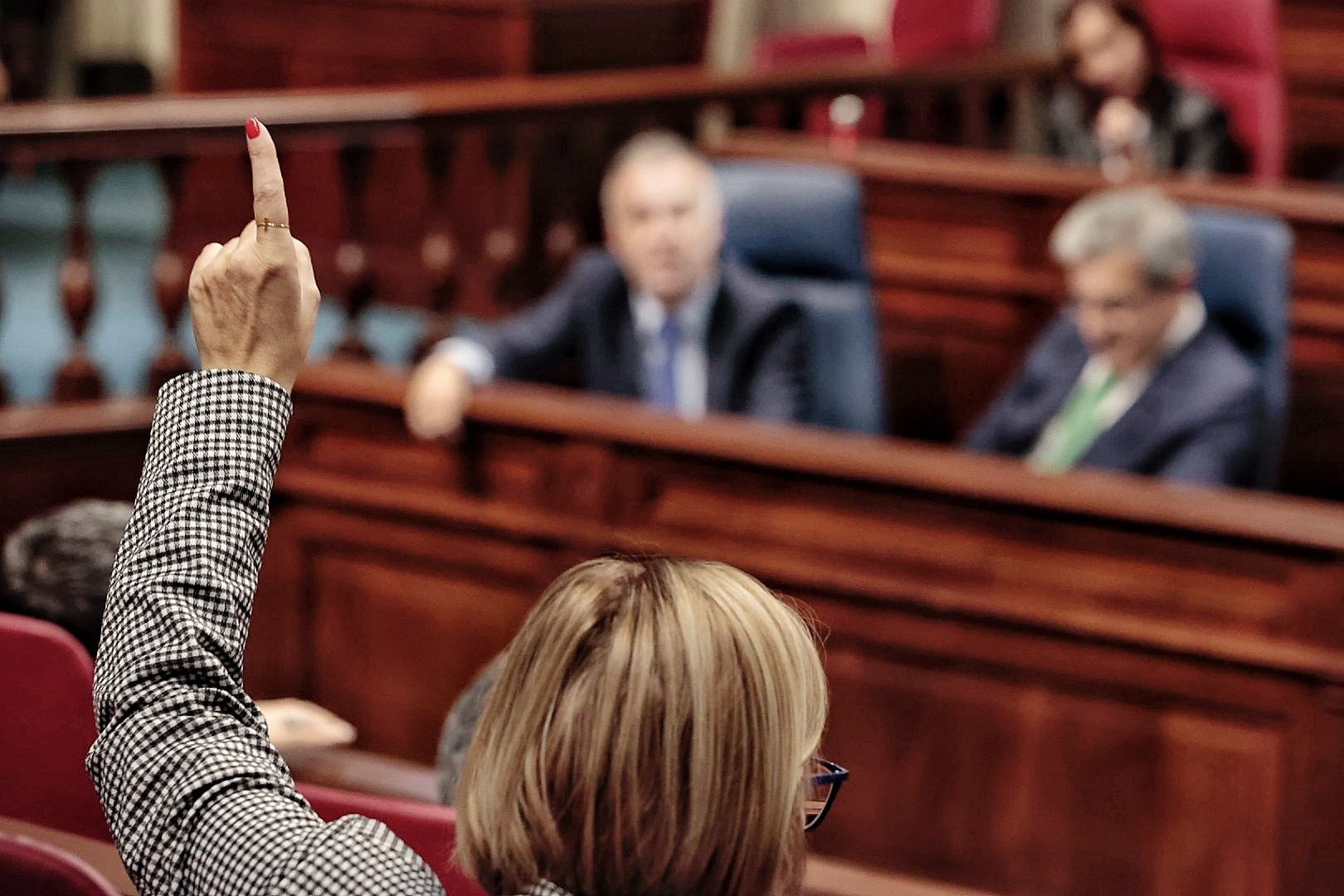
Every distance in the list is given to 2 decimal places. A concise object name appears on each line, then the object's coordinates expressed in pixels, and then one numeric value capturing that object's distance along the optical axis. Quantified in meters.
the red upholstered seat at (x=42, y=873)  2.08
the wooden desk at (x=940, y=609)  4.33
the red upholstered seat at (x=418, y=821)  2.56
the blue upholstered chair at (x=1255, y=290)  5.93
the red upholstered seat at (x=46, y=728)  2.81
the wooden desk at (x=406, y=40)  9.34
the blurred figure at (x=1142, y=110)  8.73
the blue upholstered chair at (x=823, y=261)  6.39
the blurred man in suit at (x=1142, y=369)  5.52
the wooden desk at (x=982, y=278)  6.75
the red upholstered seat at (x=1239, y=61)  9.04
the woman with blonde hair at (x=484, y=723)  1.70
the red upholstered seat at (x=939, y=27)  11.14
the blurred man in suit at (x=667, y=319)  5.98
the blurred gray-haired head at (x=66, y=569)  3.14
